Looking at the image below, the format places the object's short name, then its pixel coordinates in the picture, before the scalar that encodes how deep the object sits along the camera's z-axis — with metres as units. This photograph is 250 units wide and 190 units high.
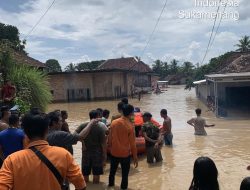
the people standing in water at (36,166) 1.72
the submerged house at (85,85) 24.16
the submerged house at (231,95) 11.75
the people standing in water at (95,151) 4.26
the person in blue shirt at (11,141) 2.98
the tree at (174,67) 66.26
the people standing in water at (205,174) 1.75
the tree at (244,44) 36.77
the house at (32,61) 16.73
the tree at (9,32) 32.63
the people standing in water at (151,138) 5.58
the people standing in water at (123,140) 3.97
